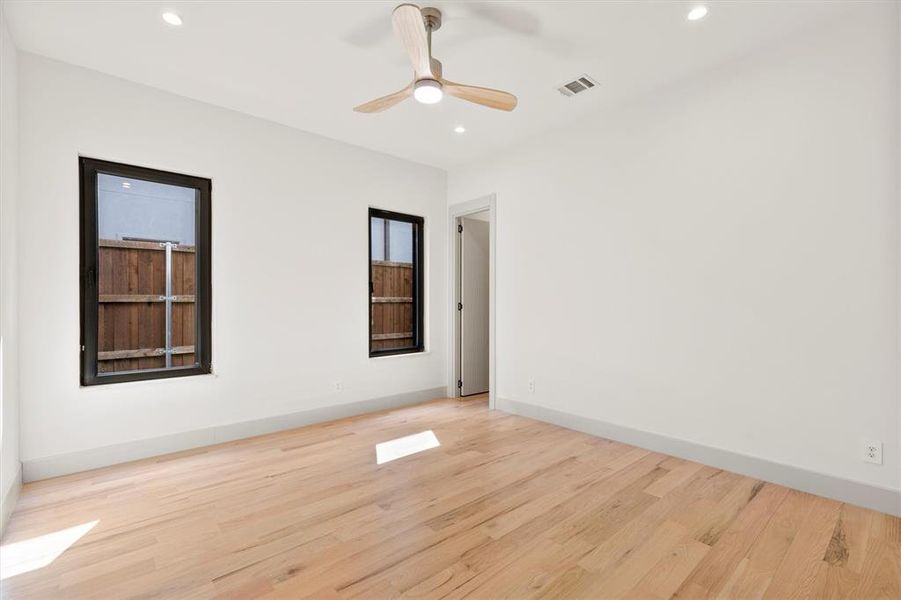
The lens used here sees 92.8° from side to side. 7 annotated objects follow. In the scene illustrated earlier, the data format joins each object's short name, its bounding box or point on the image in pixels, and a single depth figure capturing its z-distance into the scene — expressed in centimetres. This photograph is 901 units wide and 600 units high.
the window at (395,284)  486
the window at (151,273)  331
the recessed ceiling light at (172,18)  246
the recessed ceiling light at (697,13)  241
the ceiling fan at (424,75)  213
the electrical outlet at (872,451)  240
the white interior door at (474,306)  527
